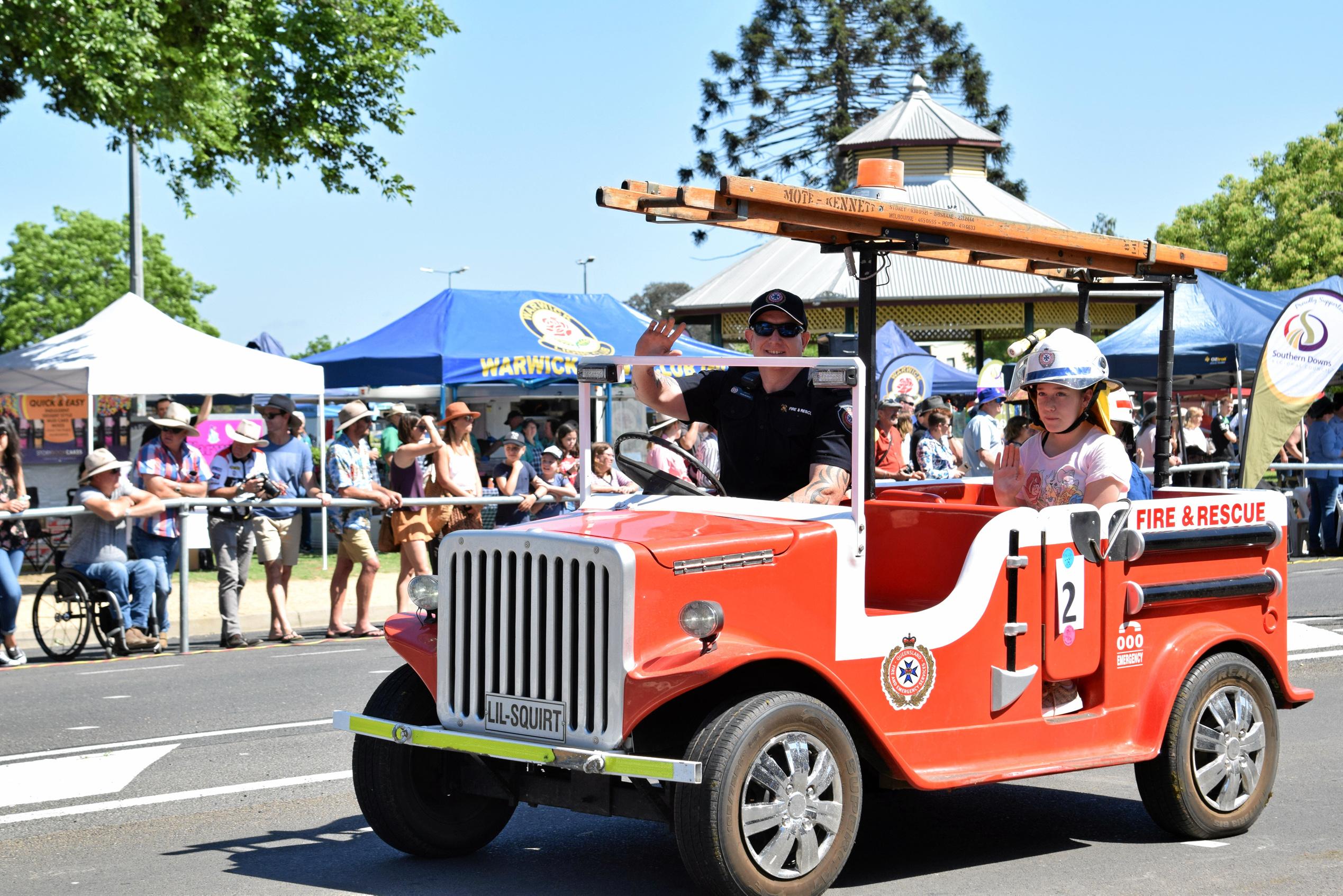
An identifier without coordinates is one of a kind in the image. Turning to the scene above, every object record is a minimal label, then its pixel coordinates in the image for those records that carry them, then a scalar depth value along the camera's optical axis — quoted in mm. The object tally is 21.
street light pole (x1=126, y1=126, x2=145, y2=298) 25203
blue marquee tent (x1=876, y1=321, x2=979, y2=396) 20156
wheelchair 12031
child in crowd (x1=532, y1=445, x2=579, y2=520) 14438
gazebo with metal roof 41781
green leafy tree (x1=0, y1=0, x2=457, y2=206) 15273
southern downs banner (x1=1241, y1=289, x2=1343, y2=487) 12820
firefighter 6125
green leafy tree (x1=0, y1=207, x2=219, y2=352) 79250
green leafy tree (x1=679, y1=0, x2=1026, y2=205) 49875
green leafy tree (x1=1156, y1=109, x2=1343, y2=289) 52250
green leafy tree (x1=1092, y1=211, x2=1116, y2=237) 93812
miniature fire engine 4934
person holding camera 12656
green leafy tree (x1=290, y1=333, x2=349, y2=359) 115938
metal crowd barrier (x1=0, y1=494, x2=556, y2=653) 11617
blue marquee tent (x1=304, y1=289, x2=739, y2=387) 20547
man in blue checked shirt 12430
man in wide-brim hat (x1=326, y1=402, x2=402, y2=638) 13203
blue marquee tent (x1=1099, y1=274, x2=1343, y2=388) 20109
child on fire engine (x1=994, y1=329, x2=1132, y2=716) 6059
